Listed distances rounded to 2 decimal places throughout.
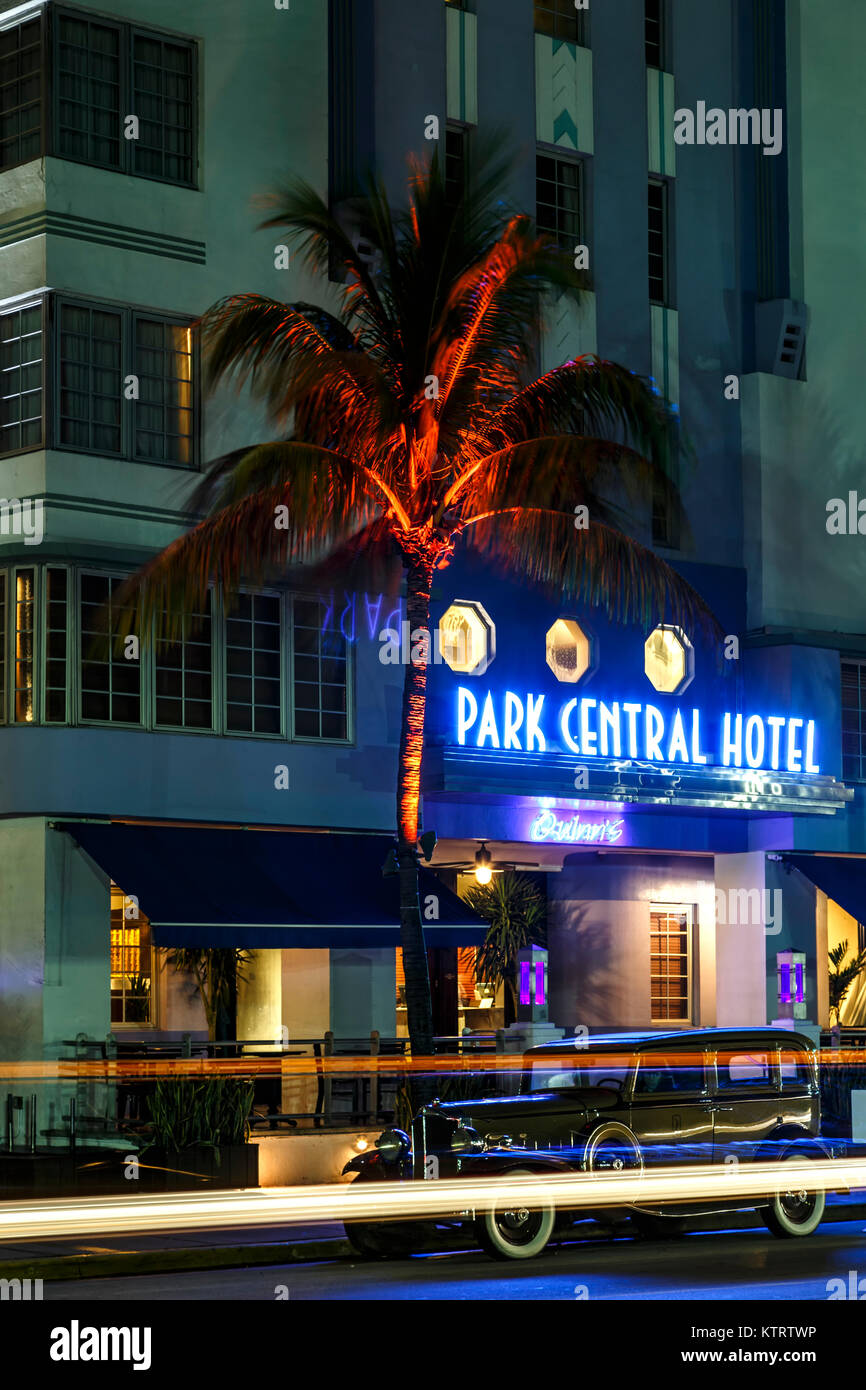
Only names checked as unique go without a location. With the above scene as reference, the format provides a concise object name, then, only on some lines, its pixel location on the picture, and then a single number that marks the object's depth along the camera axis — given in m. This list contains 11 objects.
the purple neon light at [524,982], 28.17
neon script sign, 28.94
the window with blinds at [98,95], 25.62
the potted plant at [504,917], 30.81
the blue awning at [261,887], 24.19
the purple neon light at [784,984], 31.09
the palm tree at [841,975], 33.75
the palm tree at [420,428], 22.91
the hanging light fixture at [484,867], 27.70
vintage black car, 16.89
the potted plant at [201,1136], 22.53
